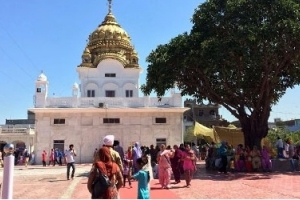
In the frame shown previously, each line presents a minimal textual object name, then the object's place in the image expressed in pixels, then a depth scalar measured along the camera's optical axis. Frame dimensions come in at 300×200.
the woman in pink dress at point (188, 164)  9.88
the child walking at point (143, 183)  6.04
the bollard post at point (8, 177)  3.44
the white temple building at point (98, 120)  23.28
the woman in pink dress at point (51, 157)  21.83
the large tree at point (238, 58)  13.18
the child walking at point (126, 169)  9.96
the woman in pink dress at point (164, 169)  9.40
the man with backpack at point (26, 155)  21.93
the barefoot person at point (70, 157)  11.66
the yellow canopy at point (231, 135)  21.24
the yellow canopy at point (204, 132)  22.62
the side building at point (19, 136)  36.28
